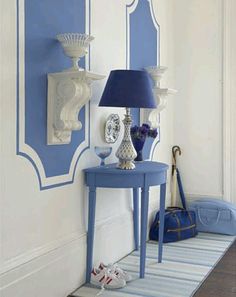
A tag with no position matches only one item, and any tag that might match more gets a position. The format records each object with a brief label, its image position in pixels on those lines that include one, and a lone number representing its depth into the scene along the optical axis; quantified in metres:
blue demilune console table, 2.89
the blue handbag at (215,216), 4.23
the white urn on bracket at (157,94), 3.87
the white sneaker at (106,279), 2.85
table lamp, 2.79
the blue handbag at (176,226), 3.92
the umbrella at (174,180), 4.64
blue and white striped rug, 2.80
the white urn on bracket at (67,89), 2.56
